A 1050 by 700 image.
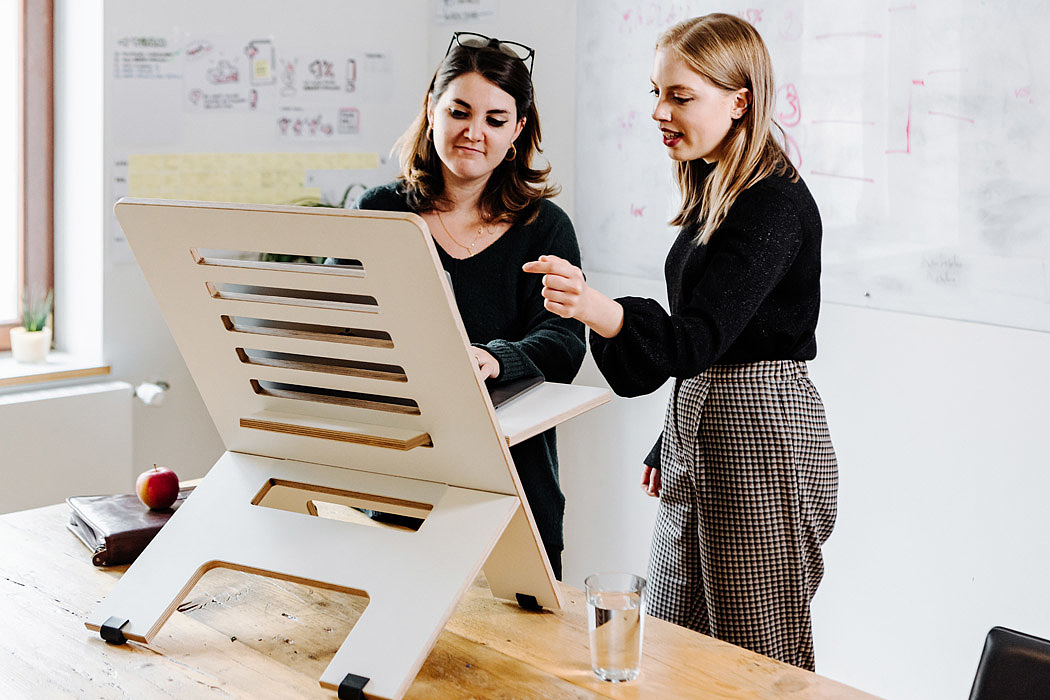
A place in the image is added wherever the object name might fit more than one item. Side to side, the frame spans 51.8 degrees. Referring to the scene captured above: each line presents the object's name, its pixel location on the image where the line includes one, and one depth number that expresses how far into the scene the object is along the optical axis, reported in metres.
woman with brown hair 1.78
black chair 1.11
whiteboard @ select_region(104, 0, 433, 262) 2.84
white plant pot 2.85
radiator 2.67
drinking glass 1.16
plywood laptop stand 1.10
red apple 1.54
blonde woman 1.42
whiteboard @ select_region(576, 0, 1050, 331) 2.14
